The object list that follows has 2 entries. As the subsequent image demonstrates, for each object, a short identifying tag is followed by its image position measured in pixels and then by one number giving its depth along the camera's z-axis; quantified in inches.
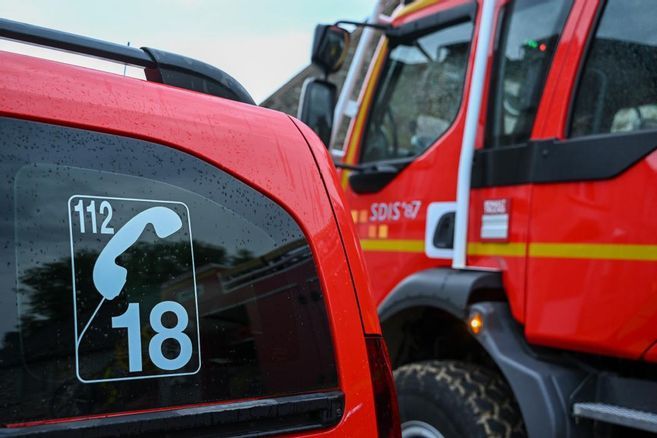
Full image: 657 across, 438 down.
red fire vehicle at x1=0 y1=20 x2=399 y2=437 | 43.9
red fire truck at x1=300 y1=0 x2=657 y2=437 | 85.1
